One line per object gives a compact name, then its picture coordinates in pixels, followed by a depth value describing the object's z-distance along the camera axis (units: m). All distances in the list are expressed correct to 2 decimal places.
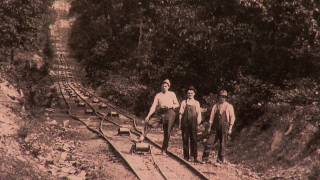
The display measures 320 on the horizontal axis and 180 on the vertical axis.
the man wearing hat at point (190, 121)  14.45
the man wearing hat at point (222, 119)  14.23
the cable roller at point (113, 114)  27.22
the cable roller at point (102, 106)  32.56
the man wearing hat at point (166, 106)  14.70
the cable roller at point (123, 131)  19.92
